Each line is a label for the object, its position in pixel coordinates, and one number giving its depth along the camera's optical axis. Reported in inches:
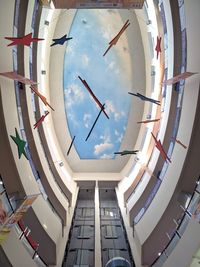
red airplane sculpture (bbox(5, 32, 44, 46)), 105.5
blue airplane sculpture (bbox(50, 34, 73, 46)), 134.2
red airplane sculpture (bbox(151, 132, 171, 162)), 140.8
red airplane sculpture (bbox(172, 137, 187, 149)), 123.9
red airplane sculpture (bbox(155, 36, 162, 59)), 165.1
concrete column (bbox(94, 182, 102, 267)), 146.9
